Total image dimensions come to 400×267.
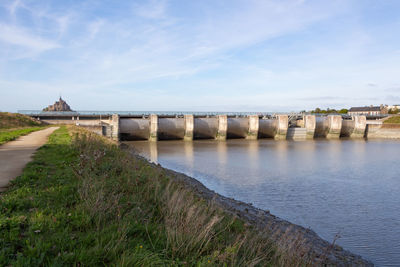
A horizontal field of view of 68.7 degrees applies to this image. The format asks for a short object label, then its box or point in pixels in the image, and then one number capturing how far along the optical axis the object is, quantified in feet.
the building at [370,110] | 384.88
